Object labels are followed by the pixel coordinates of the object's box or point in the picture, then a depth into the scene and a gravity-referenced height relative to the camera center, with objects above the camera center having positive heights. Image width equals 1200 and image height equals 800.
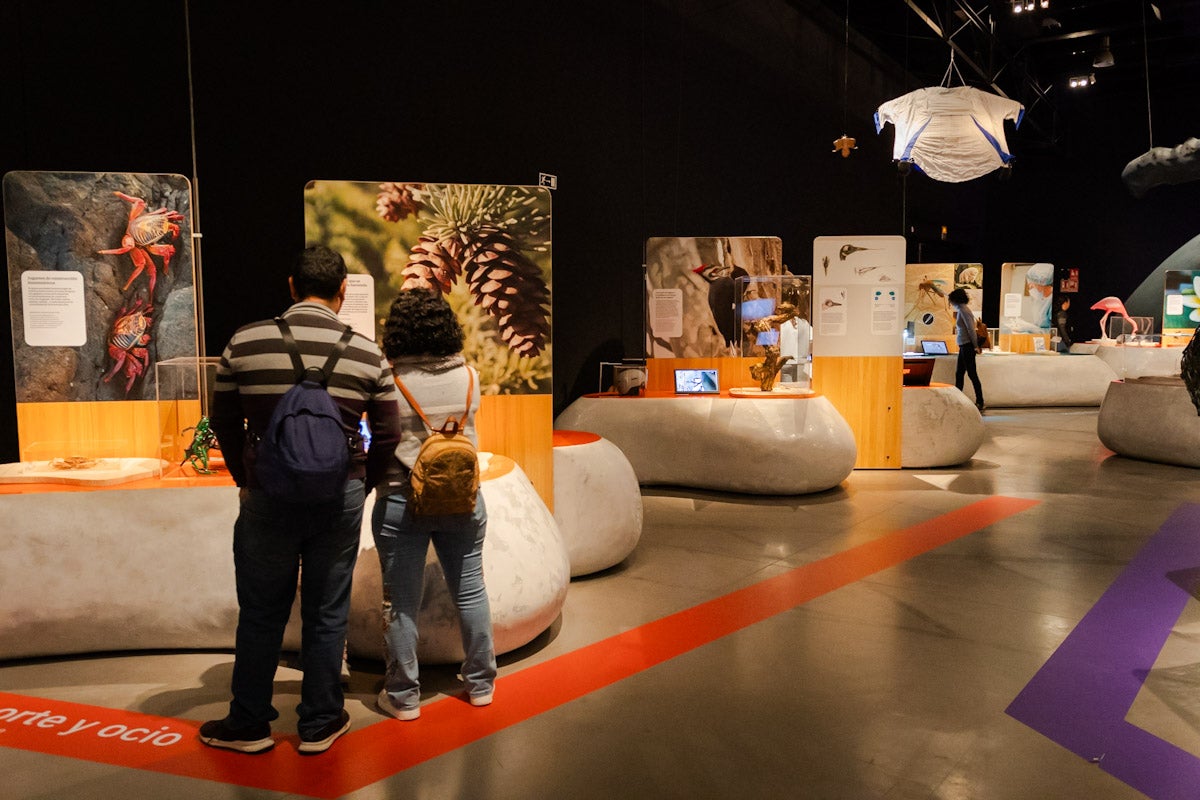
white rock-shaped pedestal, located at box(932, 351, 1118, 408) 12.72 -0.66
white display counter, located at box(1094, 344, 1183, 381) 12.07 -0.41
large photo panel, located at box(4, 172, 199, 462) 3.73 +0.21
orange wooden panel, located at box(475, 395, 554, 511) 4.11 -0.43
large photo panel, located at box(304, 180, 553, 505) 3.77 +0.34
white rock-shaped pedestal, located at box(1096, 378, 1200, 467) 7.69 -0.83
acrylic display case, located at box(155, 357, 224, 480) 3.67 -0.31
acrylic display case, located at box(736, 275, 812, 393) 7.08 +0.07
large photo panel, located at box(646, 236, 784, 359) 7.27 +0.45
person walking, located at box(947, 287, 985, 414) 10.86 -0.10
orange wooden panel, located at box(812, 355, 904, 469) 7.52 -0.53
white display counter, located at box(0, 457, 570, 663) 3.33 -0.90
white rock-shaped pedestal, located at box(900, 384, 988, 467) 7.68 -0.81
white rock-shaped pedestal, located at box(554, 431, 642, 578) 4.56 -0.88
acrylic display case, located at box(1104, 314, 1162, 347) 12.44 +0.00
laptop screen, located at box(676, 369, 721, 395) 7.11 -0.35
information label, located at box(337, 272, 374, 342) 3.77 +0.18
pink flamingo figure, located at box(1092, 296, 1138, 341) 12.75 +0.41
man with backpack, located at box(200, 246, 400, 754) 2.48 -0.37
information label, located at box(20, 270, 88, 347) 3.73 +0.19
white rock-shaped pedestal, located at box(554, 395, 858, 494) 6.55 -0.78
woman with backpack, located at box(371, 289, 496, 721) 2.89 -0.58
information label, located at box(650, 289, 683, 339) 7.29 +0.23
